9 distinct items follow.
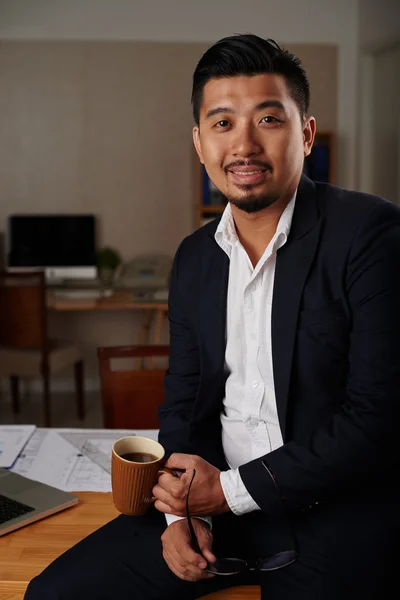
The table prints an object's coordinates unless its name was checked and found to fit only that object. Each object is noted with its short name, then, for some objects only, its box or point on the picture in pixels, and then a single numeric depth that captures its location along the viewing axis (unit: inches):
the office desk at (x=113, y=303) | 169.6
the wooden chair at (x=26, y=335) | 155.2
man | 46.9
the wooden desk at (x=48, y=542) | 43.8
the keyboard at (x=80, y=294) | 178.9
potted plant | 197.5
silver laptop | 48.8
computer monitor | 192.1
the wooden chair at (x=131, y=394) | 76.3
